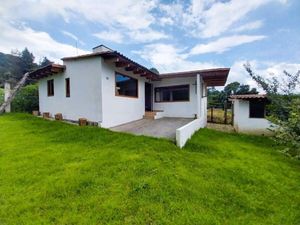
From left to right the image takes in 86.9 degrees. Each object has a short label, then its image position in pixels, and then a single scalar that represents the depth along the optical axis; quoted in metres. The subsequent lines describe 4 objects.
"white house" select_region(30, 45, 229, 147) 7.59
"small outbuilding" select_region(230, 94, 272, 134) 10.17
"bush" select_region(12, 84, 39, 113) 11.95
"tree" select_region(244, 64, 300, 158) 2.77
